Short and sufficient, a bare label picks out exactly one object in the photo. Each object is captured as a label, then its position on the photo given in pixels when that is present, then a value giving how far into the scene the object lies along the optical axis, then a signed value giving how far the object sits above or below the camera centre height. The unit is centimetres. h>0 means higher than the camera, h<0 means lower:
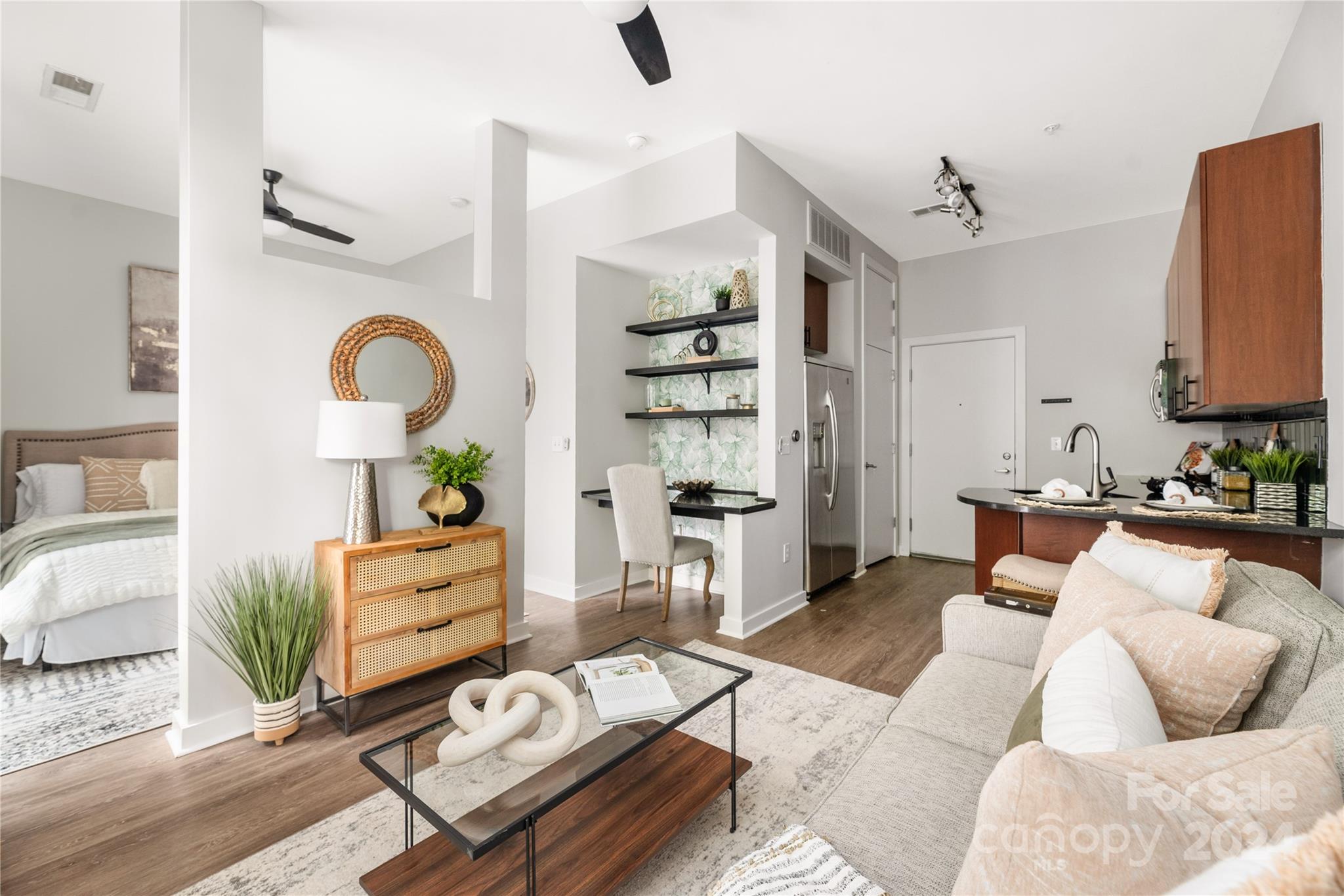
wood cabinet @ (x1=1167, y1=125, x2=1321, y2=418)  194 +62
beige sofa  98 -69
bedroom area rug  212 -108
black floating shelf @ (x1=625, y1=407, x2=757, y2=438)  400 +23
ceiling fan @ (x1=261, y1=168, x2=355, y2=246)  359 +147
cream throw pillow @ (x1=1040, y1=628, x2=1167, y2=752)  80 -39
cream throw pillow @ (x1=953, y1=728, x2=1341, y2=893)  54 -36
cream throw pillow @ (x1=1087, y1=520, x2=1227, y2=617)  129 -30
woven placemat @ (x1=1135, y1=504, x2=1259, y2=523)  202 -25
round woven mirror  257 +38
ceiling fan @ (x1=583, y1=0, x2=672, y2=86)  181 +139
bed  253 -60
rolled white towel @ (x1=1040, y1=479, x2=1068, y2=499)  253 -18
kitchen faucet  253 -11
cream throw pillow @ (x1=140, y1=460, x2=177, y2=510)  253 -17
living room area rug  148 -110
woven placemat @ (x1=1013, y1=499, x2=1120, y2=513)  231 -25
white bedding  249 -61
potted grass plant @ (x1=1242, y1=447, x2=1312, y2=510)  205 -11
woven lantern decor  409 +113
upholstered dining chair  355 -46
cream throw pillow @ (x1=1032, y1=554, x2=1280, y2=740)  96 -37
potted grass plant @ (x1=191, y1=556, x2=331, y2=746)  214 -72
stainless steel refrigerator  404 -22
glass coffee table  117 -91
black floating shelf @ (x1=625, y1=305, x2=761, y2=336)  396 +92
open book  152 -69
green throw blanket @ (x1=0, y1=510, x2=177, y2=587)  255 -39
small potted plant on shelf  412 +107
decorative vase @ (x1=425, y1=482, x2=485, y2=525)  282 -31
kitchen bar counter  201 -34
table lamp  231 +2
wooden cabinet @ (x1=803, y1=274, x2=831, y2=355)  432 +103
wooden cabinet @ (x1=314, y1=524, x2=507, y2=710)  228 -68
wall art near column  269 +54
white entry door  490 +13
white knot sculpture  126 -63
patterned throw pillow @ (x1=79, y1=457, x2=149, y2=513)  267 -19
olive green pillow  94 -47
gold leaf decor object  278 -27
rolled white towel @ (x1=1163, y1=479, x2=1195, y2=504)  238 -19
